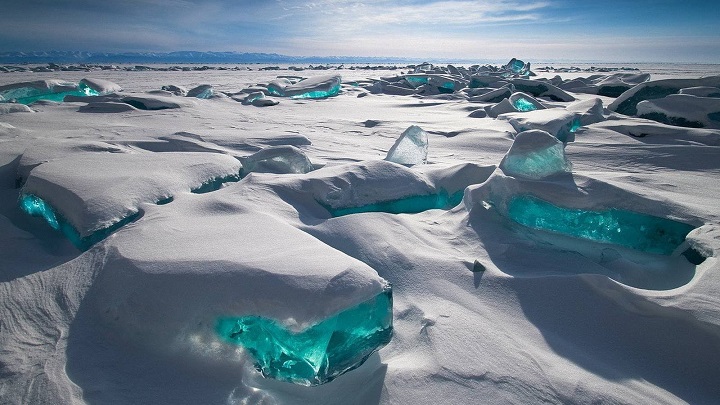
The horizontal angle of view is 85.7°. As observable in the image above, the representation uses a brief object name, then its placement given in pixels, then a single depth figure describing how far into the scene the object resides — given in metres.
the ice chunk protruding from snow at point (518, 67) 13.37
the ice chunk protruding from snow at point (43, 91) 4.79
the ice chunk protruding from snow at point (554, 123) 2.82
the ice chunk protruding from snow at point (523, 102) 4.45
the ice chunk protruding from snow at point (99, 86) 5.36
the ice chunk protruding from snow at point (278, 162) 1.97
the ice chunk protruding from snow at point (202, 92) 5.84
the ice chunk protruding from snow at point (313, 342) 0.85
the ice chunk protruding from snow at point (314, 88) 6.61
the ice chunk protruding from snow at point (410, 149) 2.29
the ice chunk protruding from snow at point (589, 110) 3.43
